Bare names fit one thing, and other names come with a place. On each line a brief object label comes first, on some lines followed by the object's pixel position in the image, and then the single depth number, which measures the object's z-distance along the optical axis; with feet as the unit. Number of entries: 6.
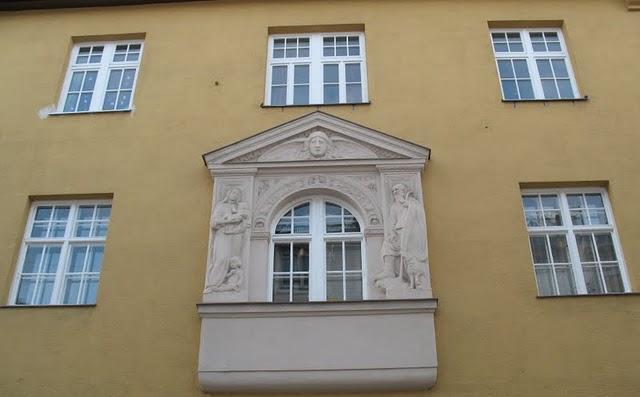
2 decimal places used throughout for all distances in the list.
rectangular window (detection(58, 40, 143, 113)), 37.52
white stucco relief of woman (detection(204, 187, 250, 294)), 29.66
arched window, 30.35
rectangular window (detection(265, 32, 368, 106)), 36.96
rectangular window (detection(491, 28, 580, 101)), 36.68
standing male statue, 29.43
